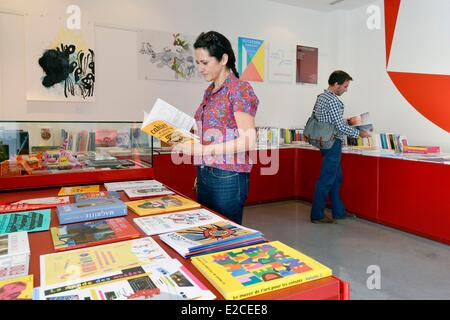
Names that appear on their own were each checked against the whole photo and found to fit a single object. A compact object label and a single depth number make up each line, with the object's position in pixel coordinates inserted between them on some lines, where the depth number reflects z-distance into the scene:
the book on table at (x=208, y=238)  1.10
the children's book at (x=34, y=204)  1.58
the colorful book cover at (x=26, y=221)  1.32
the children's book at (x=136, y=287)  0.82
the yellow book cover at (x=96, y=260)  0.93
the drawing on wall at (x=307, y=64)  5.47
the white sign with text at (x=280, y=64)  5.22
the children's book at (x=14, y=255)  0.95
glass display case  2.00
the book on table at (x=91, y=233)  1.17
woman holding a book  1.74
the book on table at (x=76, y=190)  1.89
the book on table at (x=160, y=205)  1.56
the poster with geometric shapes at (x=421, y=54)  4.20
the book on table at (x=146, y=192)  1.82
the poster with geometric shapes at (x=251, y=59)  4.96
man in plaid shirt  3.85
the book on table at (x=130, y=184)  2.02
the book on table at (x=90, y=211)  1.40
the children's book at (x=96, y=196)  1.67
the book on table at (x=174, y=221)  1.32
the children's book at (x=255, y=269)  0.86
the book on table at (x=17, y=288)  0.81
